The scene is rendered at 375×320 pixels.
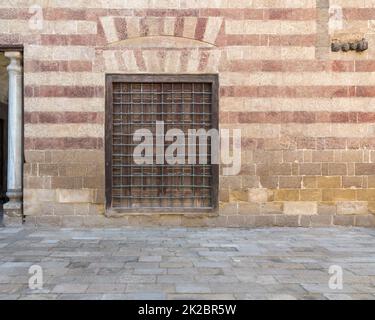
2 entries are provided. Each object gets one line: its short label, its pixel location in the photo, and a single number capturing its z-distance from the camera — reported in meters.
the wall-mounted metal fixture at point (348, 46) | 6.53
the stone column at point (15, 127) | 6.54
